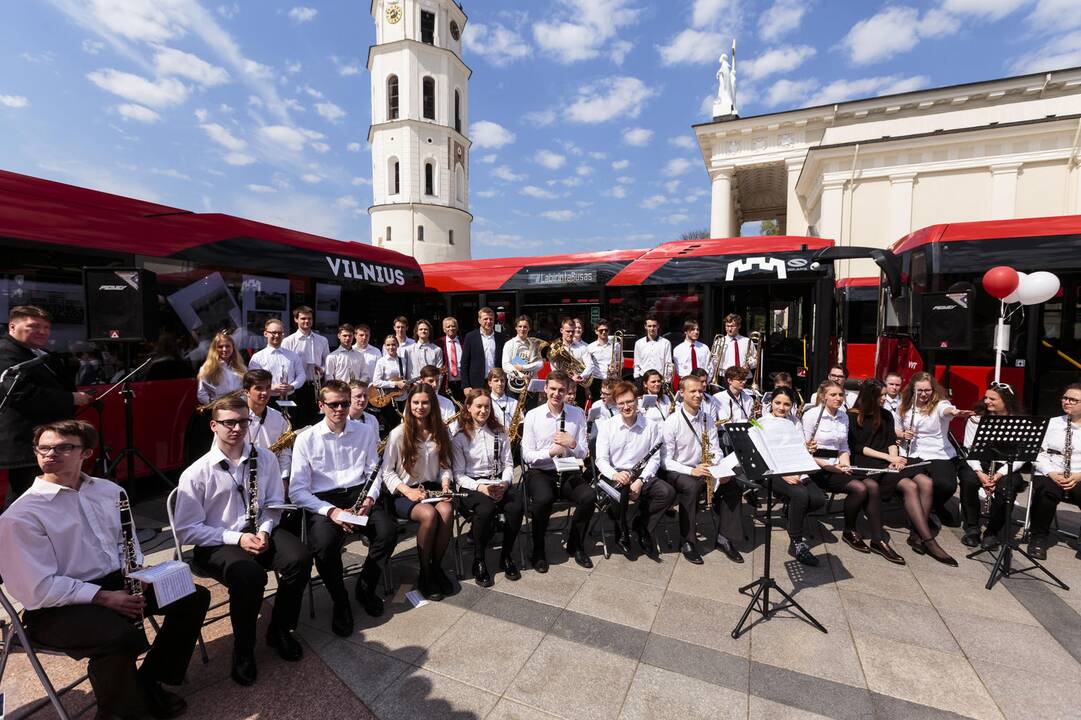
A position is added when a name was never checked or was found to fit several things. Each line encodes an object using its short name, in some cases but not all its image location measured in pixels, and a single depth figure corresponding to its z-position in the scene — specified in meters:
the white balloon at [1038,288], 5.95
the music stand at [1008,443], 4.01
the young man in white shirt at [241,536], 2.84
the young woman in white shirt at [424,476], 3.73
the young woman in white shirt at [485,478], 3.99
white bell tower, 33.88
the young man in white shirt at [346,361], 6.72
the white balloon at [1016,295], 6.06
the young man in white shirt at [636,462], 4.39
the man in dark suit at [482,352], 7.09
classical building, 17.75
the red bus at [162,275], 4.66
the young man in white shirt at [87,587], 2.27
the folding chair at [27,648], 2.22
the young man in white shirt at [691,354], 7.31
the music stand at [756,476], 3.22
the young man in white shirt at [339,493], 3.33
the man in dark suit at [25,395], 3.75
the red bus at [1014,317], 6.35
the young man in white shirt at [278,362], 5.93
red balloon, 5.98
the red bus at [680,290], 7.70
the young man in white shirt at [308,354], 6.57
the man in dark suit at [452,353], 7.63
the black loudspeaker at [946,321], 6.31
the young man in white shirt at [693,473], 4.43
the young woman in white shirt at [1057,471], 4.38
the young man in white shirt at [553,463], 4.23
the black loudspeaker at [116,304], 4.66
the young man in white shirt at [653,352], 7.45
